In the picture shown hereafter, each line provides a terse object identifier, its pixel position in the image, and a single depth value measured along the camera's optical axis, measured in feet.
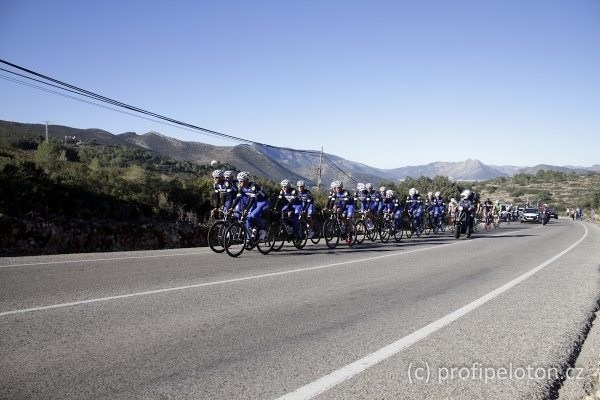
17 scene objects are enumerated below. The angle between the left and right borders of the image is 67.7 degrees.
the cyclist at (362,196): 60.49
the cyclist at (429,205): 80.48
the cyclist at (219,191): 40.83
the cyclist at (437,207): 81.71
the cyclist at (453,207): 72.86
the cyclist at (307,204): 49.14
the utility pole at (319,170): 116.78
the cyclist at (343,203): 53.47
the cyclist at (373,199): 62.25
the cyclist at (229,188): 41.53
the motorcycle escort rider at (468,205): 71.10
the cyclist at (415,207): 73.20
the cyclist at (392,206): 65.00
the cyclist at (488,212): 102.80
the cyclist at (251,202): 39.93
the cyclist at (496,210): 111.69
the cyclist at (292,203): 46.03
